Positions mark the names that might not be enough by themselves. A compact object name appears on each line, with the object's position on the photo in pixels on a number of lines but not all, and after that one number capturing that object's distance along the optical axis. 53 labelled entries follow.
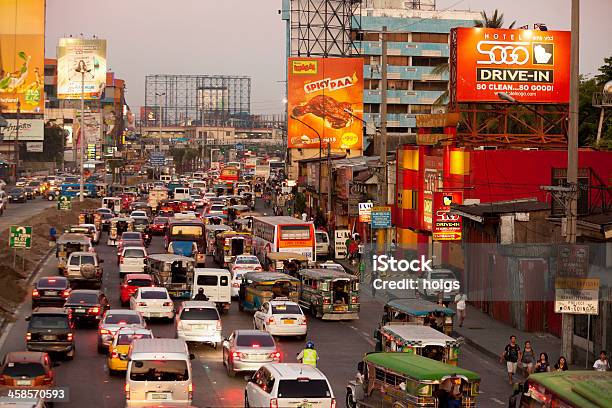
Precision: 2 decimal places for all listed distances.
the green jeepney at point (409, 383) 24.89
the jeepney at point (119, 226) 78.89
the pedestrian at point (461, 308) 45.00
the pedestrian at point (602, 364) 31.39
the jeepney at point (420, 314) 38.06
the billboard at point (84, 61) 182.12
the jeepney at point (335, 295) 46.06
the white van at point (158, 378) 26.38
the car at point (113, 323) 36.16
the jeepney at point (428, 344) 31.61
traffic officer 30.88
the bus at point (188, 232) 67.56
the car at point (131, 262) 57.22
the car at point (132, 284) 47.88
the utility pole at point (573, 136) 32.47
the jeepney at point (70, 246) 61.03
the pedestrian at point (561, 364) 30.83
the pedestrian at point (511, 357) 34.00
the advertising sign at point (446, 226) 53.31
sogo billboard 62.41
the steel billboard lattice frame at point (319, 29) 141.75
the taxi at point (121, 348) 32.69
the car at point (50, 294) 45.28
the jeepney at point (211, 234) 72.09
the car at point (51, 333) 35.34
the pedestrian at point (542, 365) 31.48
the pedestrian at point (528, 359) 34.06
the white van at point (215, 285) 47.50
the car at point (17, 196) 127.69
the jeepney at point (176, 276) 50.88
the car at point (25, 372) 27.91
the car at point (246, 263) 53.69
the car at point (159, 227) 84.94
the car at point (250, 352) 32.56
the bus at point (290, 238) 61.81
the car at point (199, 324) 37.72
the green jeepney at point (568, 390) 19.72
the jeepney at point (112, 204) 104.06
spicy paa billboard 107.19
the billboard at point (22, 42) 155.62
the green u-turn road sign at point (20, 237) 55.66
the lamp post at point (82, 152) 118.38
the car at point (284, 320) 40.12
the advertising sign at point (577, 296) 31.89
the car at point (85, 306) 42.06
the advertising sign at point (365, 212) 61.20
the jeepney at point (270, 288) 46.19
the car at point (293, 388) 24.95
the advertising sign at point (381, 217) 55.75
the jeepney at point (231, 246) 65.04
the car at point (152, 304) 43.16
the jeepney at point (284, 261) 56.25
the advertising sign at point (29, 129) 179.50
